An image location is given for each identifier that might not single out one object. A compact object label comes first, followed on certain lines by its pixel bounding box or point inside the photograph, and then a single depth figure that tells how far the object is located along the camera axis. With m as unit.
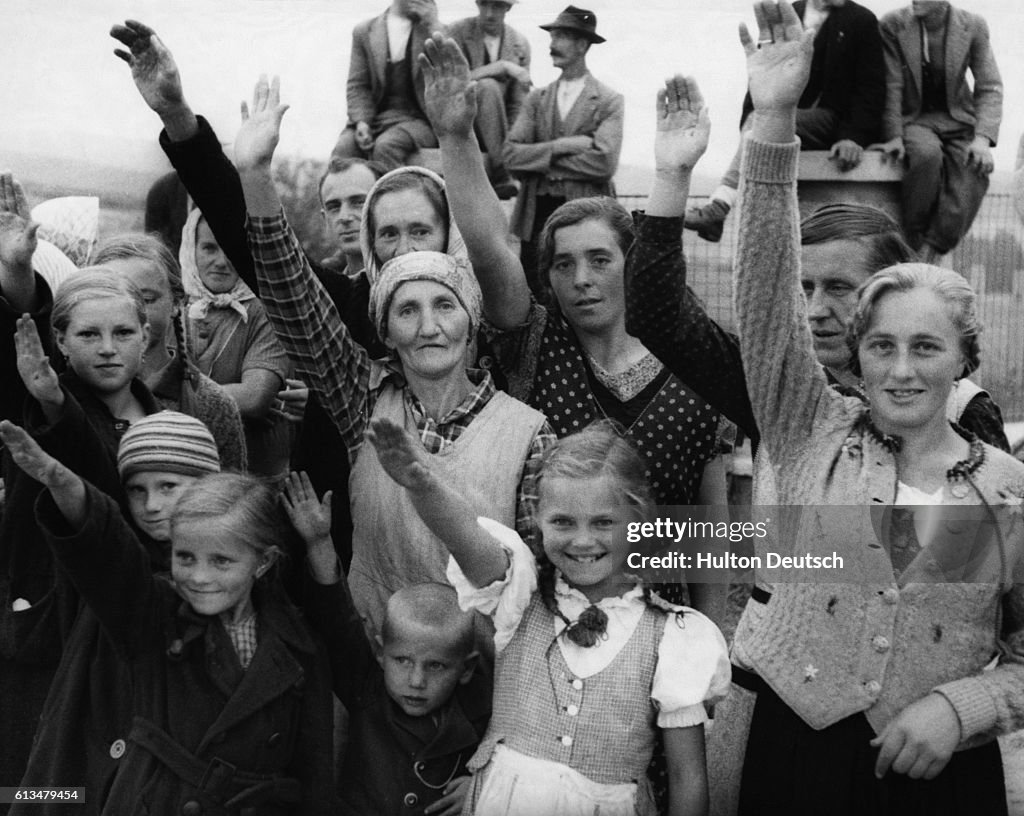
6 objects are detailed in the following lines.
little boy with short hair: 2.43
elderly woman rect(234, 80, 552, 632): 2.61
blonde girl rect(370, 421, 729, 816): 2.28
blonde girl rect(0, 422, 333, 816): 2.32
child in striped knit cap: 2.58
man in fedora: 3.46
